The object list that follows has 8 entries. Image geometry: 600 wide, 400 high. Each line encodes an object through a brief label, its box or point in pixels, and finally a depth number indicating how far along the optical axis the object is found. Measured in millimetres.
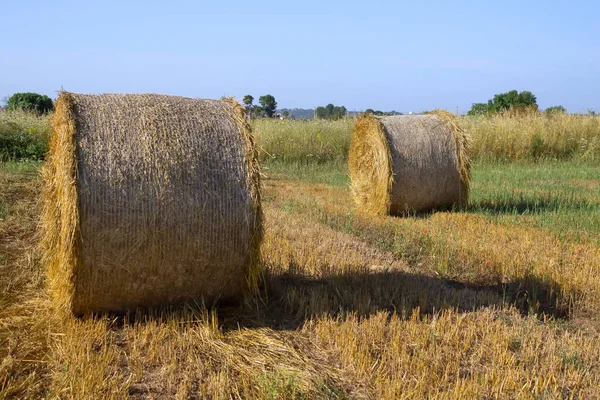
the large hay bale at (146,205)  4828
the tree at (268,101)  49162
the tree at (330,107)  60794
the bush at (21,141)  12305
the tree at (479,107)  40428
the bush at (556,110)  22516
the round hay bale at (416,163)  10125
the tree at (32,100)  25427
